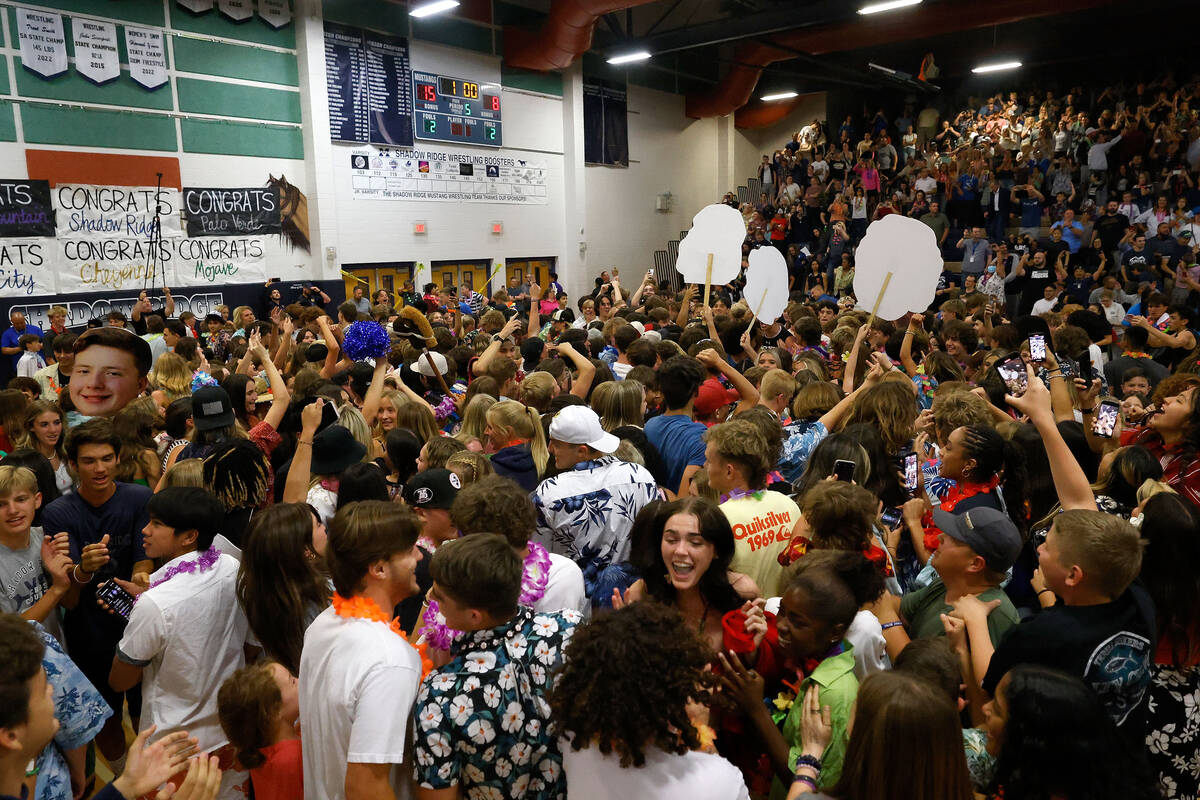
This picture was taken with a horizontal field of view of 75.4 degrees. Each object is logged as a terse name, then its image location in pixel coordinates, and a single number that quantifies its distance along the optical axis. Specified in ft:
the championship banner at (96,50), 34.14
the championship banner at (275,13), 40.19
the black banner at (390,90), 44.83
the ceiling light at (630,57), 50.14
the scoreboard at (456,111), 47.52
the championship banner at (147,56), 35.88
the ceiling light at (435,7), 39.45
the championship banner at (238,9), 38.81
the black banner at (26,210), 32.45
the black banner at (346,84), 43.09
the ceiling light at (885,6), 38.16
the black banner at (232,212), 38.65
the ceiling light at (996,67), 53.62
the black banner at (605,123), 58.44
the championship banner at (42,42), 32.48
